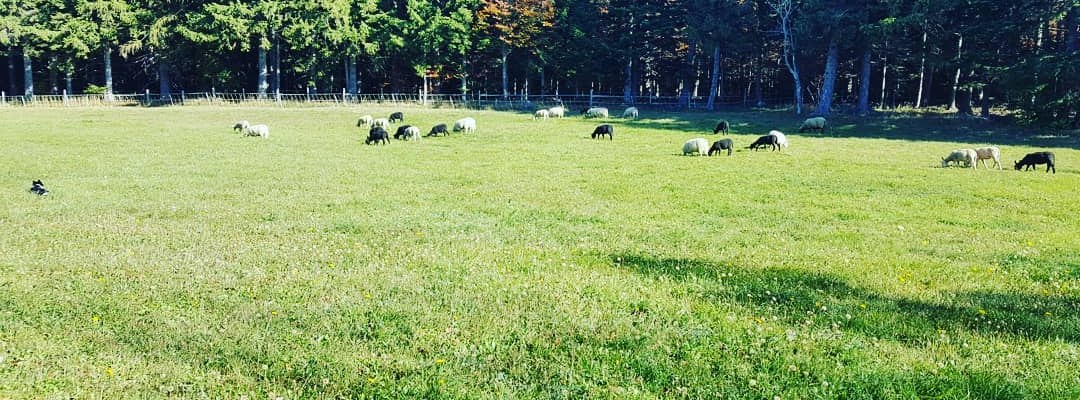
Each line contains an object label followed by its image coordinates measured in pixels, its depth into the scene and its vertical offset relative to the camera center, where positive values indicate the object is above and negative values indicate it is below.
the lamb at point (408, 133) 29.47 -1.00
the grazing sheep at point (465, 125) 32.76 -0.71
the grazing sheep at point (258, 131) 30.55 -1.03
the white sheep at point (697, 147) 23.36 -1.16
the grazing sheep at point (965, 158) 20.38 -1.24
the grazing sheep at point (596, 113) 43.82 -0.08
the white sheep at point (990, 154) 20.47 -1.12
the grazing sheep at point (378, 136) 27.72 -1.07
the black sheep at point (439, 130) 31.58 -0.94
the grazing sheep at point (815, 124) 34.78 -0.51
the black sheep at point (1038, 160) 19.44 -1.24
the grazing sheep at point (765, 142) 25.02 -1.04
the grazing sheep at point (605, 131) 29.67 -0.82
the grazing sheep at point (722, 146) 23.58 -1.12
